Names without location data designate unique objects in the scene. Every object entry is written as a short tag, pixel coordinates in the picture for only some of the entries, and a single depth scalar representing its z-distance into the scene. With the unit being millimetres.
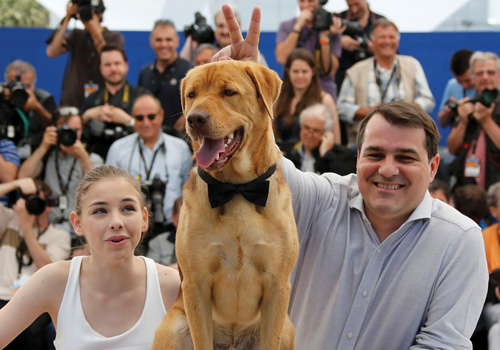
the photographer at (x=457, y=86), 6676
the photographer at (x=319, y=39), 6715
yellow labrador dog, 1880
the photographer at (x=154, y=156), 5605
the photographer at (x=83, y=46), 6898
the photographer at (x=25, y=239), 5164
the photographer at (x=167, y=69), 6801
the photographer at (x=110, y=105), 6309
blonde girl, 2385
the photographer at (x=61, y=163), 5764
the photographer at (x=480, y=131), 5973
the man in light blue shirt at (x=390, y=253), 2498
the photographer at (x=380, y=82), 6504
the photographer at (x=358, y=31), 7109
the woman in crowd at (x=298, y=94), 6164
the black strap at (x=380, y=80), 6535
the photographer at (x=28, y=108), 6262
